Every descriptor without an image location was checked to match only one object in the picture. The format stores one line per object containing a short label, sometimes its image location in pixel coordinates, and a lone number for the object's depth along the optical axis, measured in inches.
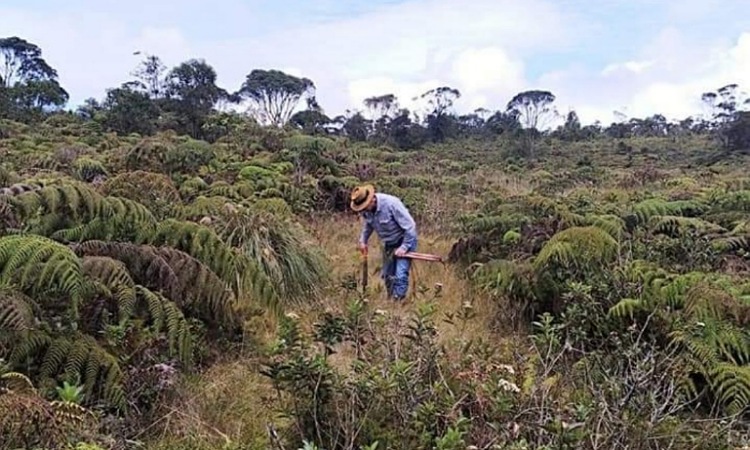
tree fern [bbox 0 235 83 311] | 130.0
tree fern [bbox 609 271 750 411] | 135.3
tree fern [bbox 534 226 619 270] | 198.5
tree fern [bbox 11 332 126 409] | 123.1
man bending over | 251.0
